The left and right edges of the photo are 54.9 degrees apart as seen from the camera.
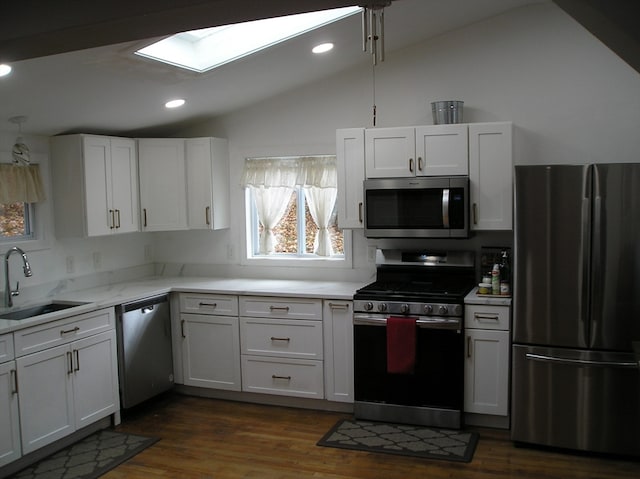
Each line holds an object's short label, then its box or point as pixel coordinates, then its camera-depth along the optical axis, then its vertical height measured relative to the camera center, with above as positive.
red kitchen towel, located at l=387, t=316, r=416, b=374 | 4.02 -0.90
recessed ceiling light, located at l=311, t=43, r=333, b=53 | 4.00 +1.05
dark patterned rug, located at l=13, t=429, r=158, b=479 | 3.58 -1.50
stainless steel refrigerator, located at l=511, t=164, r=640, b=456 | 3.55 -0.61
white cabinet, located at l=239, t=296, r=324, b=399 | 4.44 -1.01
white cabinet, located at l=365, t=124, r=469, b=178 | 4.18 +0.38
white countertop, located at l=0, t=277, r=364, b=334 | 4.21 -0.59
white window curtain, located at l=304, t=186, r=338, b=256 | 4.96 -0.02
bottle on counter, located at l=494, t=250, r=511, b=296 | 4.23 -0.44
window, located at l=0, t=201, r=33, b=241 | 4.13 -0.05
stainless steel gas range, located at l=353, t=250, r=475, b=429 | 4.01 -0.97
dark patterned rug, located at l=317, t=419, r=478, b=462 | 3.74 -1.48
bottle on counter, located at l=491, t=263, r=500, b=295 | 4.07 -0.50
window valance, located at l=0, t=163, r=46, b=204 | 4.07 +0.20
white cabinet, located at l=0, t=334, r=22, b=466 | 3.43 -1.08
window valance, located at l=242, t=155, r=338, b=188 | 4.91 +0.30
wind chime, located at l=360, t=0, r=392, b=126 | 2.29 +0.74
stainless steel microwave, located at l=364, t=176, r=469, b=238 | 4.13 -0.01
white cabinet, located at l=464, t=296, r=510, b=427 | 3.95 -1.00
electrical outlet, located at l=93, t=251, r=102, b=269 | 4.86 -0.38
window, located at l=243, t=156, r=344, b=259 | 4.95 +0.01
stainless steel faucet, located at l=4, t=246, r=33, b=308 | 3.96 -0.37
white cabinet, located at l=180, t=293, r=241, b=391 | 4.67 -1.00
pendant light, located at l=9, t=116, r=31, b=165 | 4.05 +0.41
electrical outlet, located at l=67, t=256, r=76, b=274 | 4.60 -0.38
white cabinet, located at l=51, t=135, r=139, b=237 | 4.37 +0.21
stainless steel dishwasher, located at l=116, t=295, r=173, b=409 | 4.32 -1.01
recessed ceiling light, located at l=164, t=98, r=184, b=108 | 4.42 +0.78
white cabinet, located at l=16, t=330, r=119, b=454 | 3.60 -1.09
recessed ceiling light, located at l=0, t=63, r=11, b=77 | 3.08 +0.73
